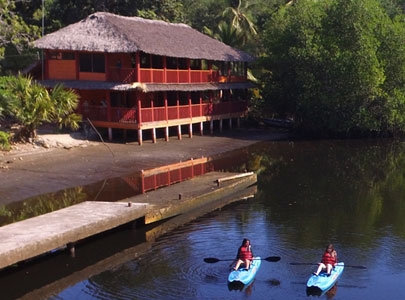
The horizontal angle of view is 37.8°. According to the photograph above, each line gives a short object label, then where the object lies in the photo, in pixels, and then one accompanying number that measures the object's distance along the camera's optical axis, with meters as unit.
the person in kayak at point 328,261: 14.45
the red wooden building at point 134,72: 34.12
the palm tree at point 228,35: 49.75
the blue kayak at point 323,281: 14.00
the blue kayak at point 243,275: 14.32
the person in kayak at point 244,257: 14.77
